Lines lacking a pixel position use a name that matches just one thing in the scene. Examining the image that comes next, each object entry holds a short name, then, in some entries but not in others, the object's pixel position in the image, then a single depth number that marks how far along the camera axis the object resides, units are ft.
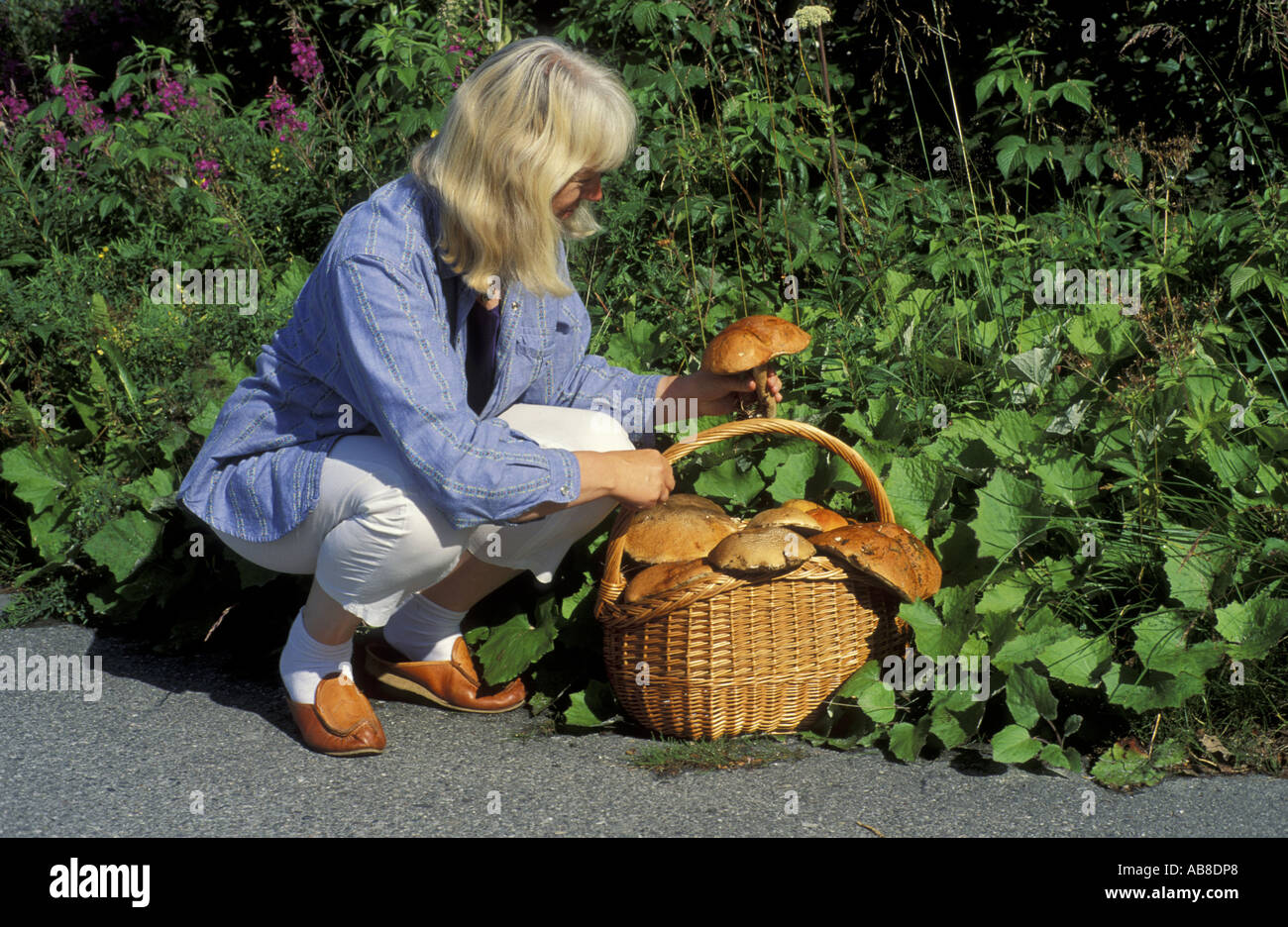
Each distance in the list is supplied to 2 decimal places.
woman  8.92
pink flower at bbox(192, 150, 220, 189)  16.21
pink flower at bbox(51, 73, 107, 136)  17.60
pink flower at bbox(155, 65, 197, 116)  17.60
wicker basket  9.43
